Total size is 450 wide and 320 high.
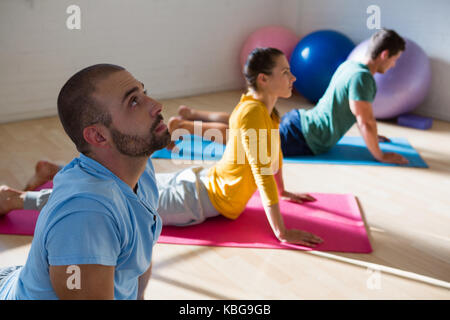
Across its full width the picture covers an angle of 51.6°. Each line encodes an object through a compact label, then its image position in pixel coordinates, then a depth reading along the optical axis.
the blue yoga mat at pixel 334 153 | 3.26
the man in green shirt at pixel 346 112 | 3.05
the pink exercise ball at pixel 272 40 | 4.92
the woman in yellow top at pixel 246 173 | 2.07
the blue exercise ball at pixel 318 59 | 4.43
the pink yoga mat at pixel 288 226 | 2.17
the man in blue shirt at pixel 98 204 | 0.94
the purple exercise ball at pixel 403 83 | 3.95
